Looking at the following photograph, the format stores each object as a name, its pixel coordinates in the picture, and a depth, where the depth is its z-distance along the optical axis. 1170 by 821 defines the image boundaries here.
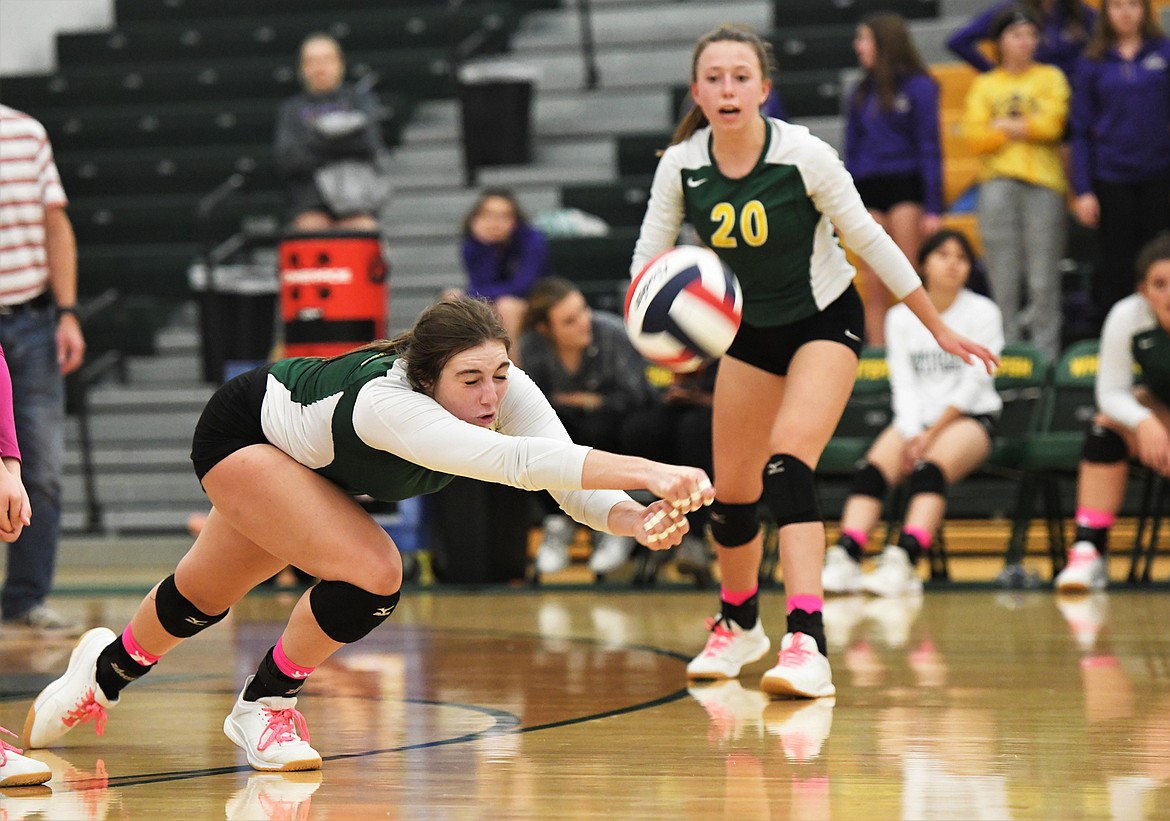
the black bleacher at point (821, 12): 22.45
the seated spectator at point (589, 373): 15.87
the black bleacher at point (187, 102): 23.31
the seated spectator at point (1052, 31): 17.64
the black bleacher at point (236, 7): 25.87
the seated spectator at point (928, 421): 14.46
